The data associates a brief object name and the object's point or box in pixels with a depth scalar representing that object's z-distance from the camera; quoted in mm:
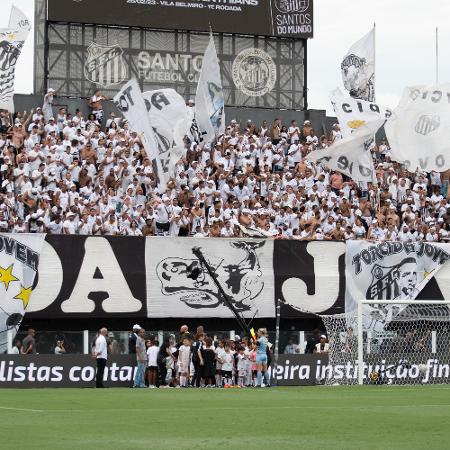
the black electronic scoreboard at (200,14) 49688
